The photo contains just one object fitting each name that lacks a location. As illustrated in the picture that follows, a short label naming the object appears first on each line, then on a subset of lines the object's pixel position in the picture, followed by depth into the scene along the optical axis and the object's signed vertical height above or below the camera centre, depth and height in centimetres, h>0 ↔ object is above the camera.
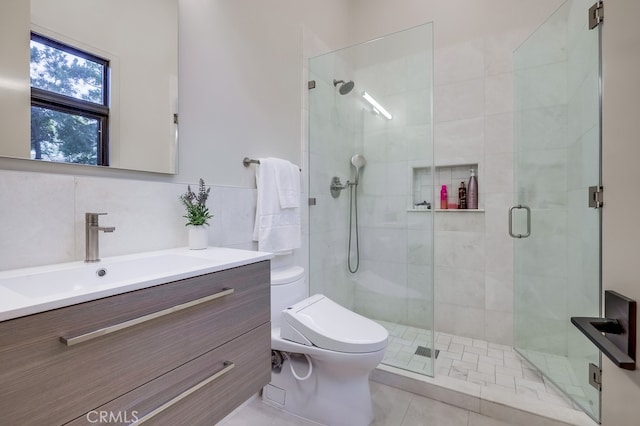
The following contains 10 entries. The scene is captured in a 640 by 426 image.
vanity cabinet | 55 -34
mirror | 87 +53
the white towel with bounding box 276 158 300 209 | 171 +16
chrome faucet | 98 -8
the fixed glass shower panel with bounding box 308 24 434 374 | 200 +21
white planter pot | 127 -11
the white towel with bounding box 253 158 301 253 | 165 +0
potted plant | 127 -2
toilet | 135 -68
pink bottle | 242 +10
